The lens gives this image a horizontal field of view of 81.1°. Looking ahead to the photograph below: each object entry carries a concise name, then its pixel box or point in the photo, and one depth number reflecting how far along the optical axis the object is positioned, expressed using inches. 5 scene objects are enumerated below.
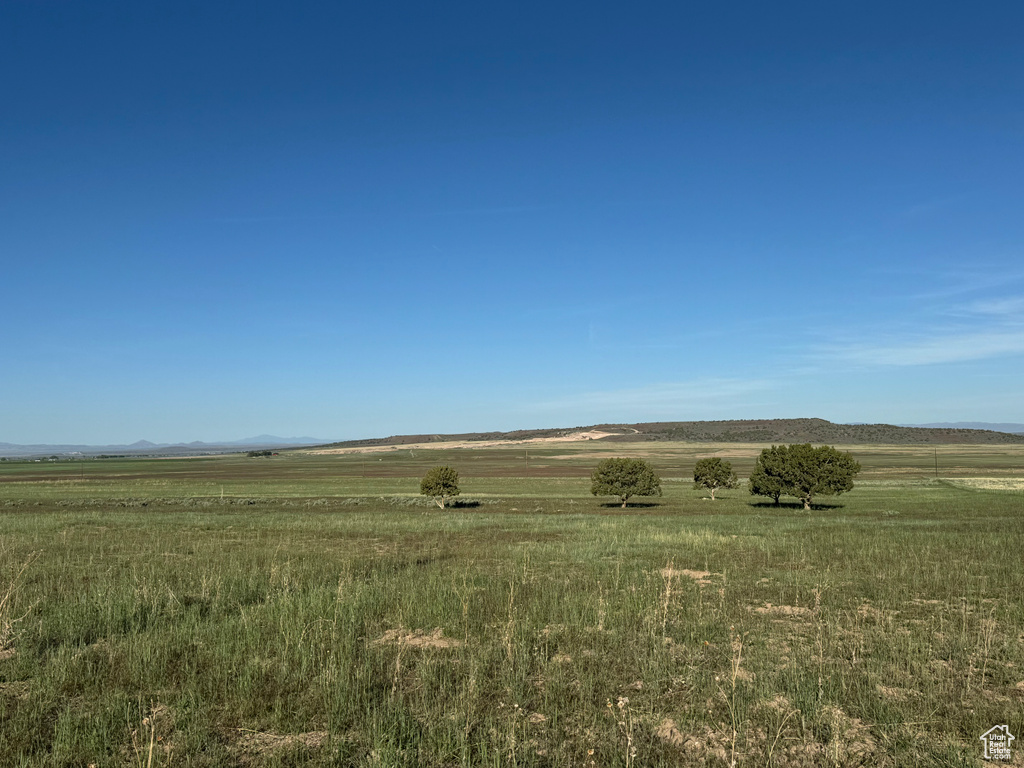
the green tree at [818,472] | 2076.8
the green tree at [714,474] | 2513.5
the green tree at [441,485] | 2251.5
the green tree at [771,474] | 2196.5
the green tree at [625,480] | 2251.5
